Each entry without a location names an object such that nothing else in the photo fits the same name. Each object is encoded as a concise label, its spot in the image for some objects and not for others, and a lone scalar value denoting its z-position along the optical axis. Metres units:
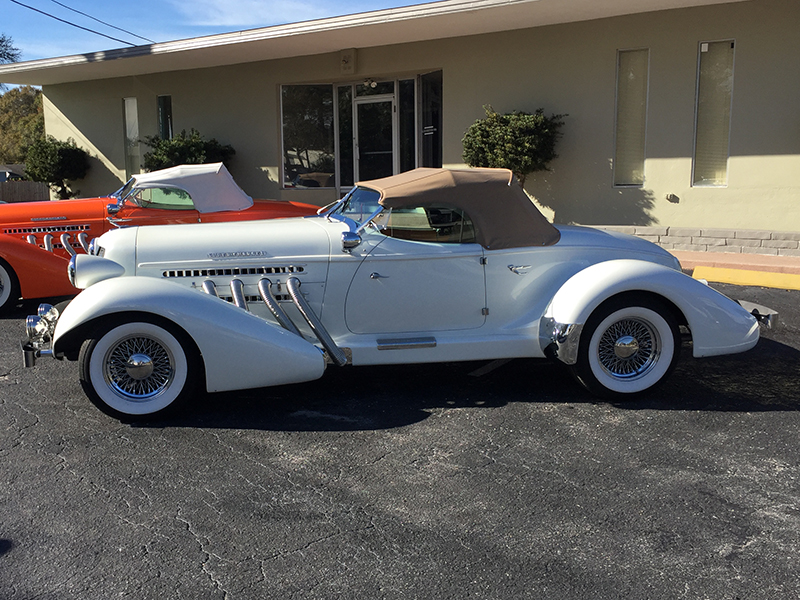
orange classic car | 7.59
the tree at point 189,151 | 15.77
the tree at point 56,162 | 18.27
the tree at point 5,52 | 21.64
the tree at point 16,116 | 51.37
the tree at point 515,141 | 11.87
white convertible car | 4.55
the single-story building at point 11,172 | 30.55
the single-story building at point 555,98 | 10.73
